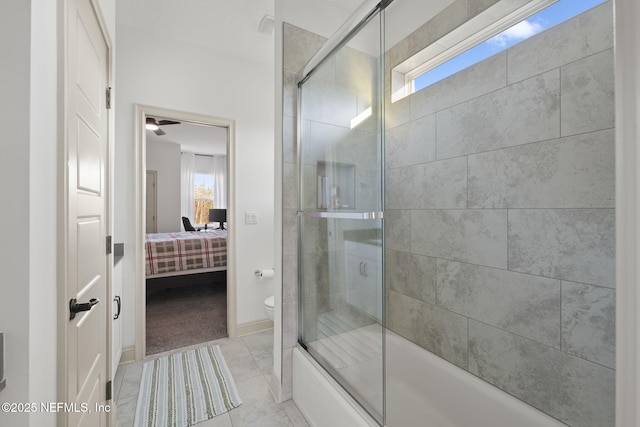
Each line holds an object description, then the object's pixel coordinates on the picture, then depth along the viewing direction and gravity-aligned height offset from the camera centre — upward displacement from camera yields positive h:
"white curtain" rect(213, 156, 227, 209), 7.55 +0.86
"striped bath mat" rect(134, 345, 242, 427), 1.64 -1.27
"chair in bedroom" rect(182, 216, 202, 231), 6.40 -0.32
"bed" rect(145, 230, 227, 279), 3.60 -0.62
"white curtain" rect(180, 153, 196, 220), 7.03 +0.75
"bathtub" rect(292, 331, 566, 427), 1.25 -1.01
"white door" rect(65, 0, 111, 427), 0.92 +0.00
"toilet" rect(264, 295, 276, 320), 2.59 -0.92
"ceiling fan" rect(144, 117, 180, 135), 4.28 +1.48
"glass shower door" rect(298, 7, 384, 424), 1.24 -0.02
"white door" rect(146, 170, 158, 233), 6.34 +0.26
